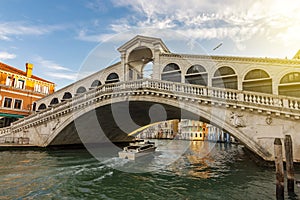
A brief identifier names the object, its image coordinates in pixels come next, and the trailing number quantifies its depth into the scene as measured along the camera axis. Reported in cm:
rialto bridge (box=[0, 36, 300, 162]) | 857
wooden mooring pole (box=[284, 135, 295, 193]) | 557
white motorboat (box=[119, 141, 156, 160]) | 1119
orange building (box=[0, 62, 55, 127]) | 1928
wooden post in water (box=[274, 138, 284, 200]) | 514
